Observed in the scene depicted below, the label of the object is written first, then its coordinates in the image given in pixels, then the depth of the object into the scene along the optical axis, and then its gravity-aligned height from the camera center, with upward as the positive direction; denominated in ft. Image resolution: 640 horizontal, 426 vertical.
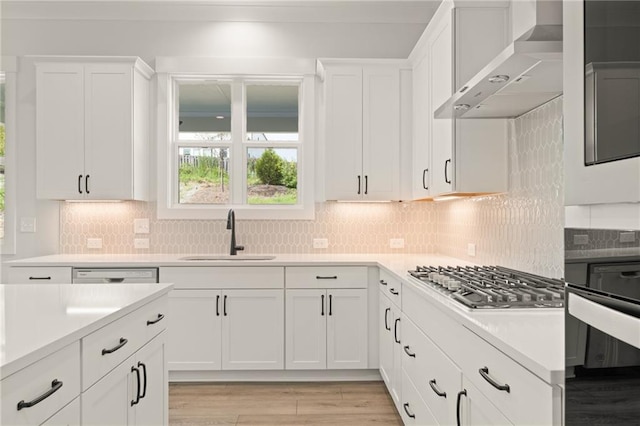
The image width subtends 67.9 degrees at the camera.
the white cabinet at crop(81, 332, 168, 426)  4.94 -2.12
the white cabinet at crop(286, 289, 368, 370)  11.72 -2.79
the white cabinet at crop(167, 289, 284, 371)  11.60 -2.81
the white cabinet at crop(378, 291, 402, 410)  9.29 -2.83
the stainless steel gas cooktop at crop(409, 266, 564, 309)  5.56 -0.99
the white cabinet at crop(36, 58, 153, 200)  12.46 +2.25
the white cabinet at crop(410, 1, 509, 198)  8.78 +2.37
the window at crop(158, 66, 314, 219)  13.91 +2.13
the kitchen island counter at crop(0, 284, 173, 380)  3.84 -1.07
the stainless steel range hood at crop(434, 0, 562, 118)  4.88 +1.81
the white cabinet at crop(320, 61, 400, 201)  12.83 +2.30
